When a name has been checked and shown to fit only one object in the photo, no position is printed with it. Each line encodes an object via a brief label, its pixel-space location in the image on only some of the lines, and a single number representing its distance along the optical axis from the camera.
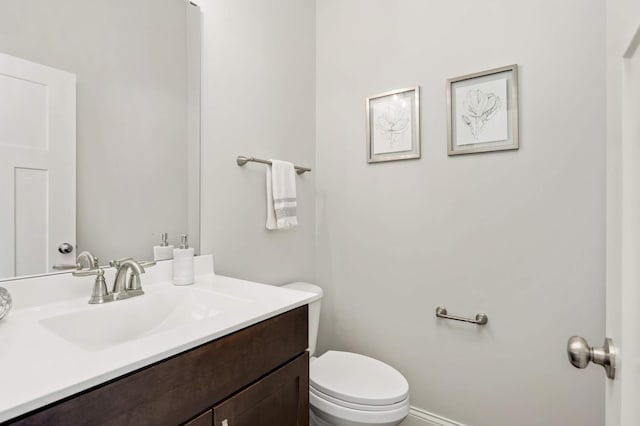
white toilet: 1.16
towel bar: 1.43
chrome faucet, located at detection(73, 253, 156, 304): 0.90
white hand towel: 1.54
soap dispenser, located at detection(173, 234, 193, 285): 1.11
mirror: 0.84
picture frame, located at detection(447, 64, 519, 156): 1.34
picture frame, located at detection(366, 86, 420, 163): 1.58
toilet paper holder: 1.39
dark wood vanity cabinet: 0.52
